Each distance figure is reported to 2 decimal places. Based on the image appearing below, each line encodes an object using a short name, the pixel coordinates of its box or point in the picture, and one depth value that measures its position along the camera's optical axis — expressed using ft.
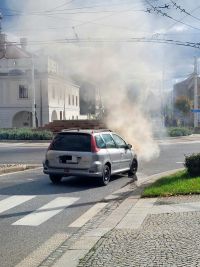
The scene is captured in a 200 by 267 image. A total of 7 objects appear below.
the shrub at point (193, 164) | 40.81
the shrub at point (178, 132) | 146.23
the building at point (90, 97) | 88.07
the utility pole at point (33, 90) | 117.03
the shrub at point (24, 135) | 131.23
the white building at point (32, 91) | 90.58
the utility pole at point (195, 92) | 157.41
